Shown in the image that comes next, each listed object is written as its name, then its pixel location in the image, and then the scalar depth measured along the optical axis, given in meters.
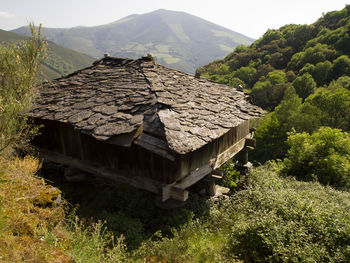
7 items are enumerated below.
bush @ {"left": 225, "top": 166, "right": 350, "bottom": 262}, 4.12
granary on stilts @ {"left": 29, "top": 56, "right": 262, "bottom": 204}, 4.89
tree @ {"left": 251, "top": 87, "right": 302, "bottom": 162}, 23.41
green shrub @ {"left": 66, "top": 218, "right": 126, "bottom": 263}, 3.12
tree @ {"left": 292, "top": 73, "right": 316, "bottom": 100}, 30.50
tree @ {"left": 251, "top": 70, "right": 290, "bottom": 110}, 34.47
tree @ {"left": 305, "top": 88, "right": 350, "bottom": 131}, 20.03
